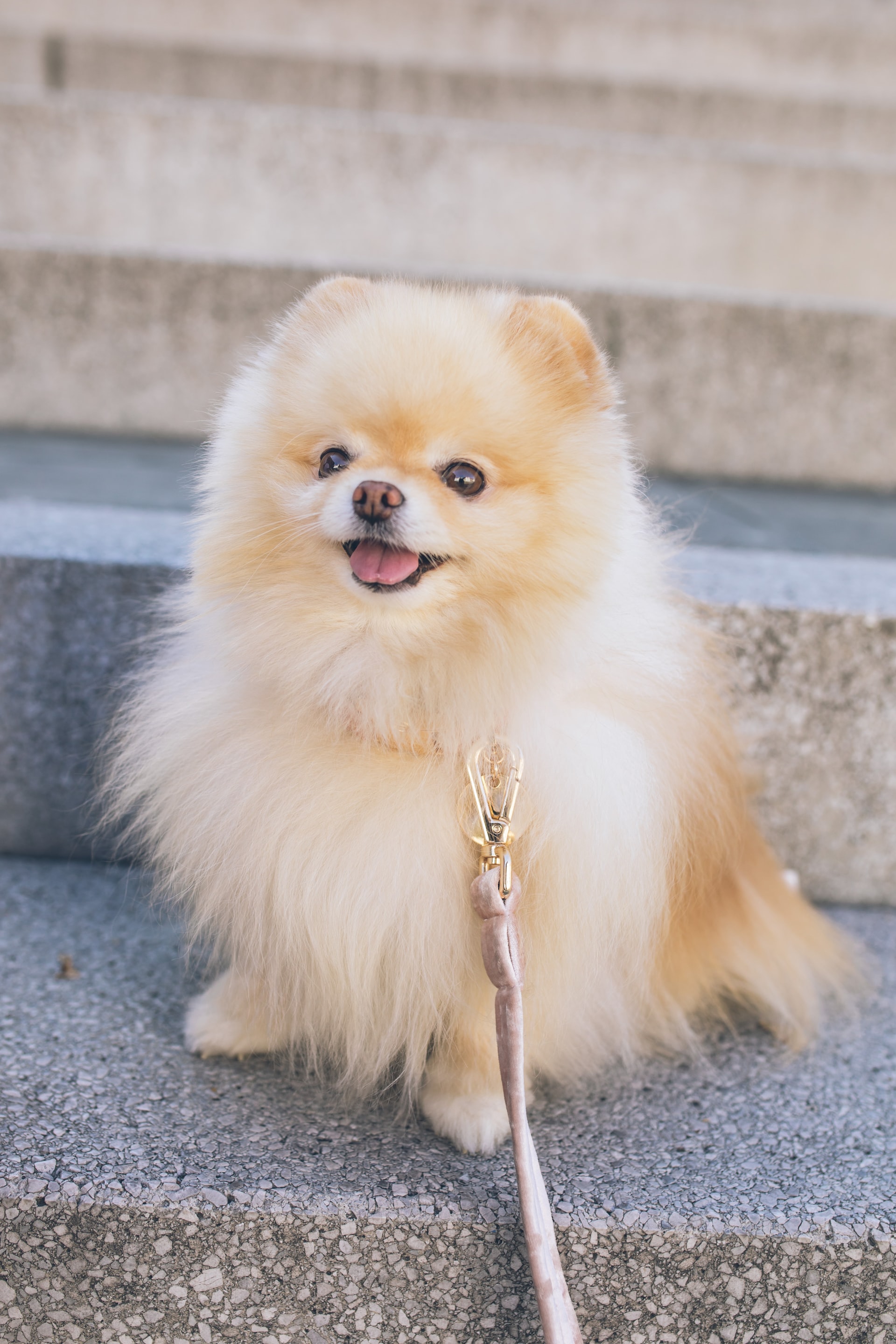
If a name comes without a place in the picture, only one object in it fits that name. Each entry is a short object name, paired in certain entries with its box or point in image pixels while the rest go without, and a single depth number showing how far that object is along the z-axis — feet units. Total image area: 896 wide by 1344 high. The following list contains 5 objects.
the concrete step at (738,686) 3.53
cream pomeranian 2.85
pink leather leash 2.75
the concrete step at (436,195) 7.00
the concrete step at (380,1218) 2.84
